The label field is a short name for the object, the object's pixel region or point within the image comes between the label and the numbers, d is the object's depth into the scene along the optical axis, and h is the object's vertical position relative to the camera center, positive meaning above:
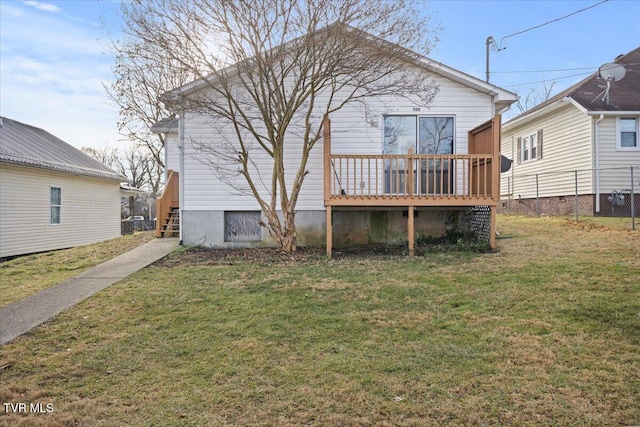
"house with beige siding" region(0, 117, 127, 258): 12.80 +0.73
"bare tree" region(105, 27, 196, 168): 8.26 +3.84
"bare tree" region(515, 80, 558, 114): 31.18 +9.18
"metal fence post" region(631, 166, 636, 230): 9.51 -0.32
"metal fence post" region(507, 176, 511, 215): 17.33 +0.77
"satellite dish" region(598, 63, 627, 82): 13.27 +4.51
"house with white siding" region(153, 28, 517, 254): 9.56 +0.99
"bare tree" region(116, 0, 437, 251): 7.84 +2.94
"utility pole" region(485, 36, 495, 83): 22.00 +9.28
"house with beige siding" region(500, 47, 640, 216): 12.66 +2.18
